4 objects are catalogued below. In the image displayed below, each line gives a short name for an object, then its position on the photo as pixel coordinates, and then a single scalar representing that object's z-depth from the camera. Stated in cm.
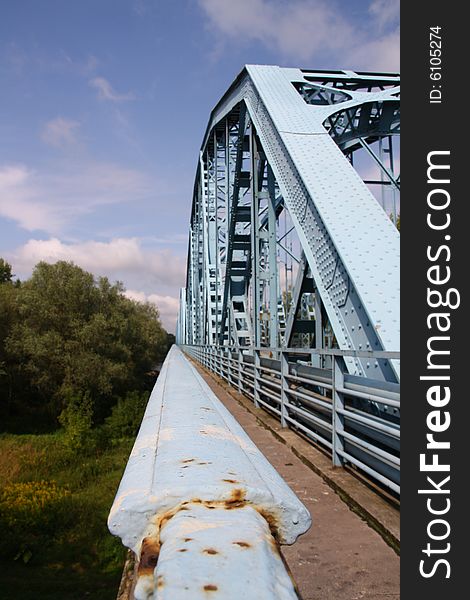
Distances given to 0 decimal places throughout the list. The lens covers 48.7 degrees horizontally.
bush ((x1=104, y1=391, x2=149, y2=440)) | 2572
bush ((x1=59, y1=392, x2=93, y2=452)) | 2289
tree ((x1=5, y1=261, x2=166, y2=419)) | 2759
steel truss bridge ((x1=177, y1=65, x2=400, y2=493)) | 425
